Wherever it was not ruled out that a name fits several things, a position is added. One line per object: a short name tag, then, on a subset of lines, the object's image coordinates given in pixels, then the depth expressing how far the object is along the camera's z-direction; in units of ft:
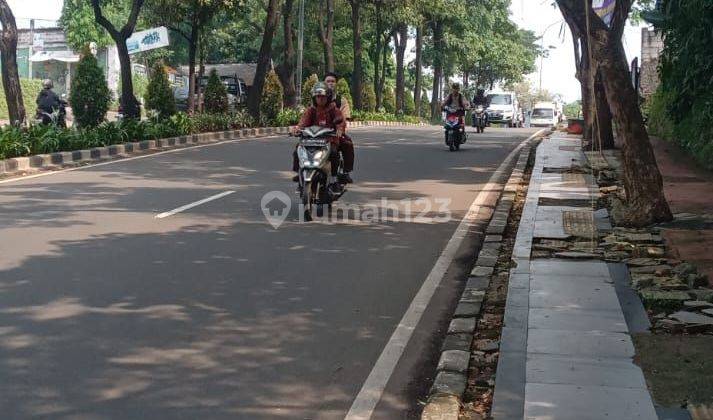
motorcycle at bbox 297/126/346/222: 34.63
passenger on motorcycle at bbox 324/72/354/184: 37.17
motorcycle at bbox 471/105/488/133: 113.60
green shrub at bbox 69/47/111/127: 70.08
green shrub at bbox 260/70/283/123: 107.24
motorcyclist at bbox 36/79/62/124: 74.33
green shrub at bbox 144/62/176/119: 84.33
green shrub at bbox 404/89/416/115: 232.37
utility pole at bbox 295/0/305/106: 123.54
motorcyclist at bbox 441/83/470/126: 72.54
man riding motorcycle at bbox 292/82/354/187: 36.32
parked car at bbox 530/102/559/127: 187.32
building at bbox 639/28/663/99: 112.98
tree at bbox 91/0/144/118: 78.95
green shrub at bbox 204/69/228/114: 95.76
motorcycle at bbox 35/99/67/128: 74.38
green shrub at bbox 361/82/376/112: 175.79
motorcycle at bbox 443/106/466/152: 72.18
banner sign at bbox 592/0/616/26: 43.14
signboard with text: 94.53
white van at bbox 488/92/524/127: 175.32
